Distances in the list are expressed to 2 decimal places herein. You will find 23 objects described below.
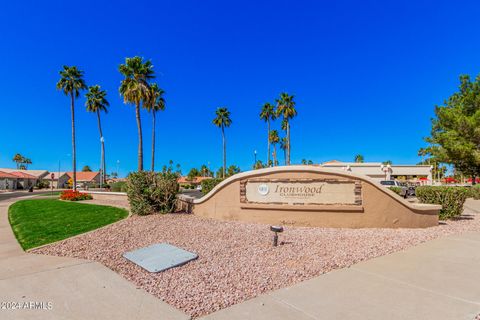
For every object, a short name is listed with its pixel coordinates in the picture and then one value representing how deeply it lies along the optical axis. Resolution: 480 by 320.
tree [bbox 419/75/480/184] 23.81
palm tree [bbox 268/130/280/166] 77.89
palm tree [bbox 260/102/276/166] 57.72
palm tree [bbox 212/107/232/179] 56.03
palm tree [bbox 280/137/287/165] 94.09
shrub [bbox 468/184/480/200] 25.70
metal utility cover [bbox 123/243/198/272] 5.44
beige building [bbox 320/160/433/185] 46.75
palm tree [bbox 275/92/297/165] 49.59
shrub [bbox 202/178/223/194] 25.20
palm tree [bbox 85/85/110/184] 43.19
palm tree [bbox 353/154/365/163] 118.00
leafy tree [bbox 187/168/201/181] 109.19
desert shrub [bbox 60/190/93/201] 20.71
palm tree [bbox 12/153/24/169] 108.94
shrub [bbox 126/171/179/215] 11.52
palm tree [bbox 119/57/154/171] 29.88
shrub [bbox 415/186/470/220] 11.42
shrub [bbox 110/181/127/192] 33.04
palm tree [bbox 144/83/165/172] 41.31
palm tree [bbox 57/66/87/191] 37.22
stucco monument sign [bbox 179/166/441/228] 9.38
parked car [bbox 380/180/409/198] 25.18
